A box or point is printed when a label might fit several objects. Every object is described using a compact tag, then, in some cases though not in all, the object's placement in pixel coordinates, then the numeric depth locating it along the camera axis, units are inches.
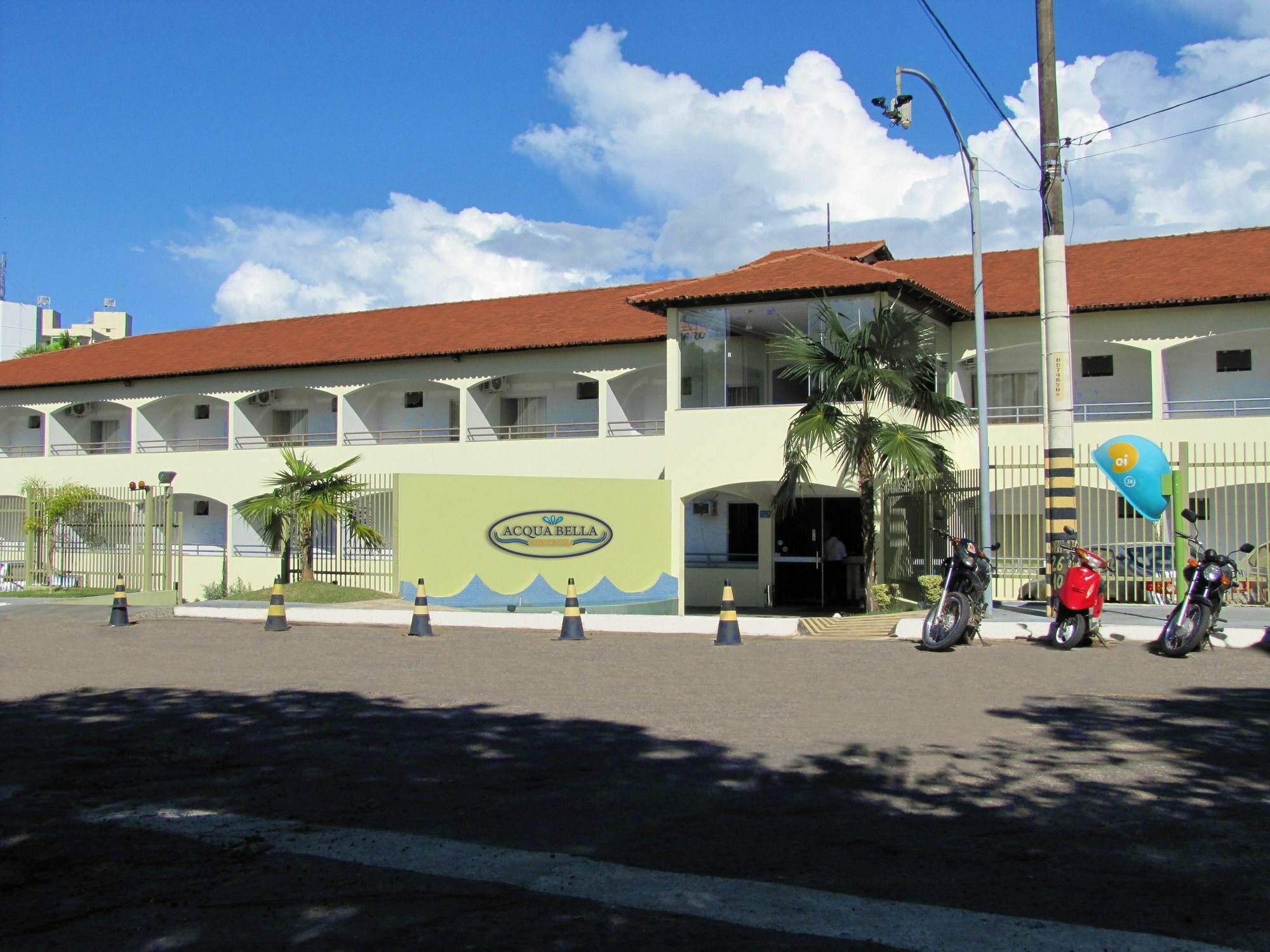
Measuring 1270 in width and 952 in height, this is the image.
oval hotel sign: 868.0
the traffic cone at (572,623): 627.2
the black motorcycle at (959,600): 545.6
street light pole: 668.7
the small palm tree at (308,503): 903.7
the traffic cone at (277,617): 685.3
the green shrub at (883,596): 756.6
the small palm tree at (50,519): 1098.7
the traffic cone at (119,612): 716.0
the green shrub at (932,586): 722.8
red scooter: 528.1
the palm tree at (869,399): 733.3
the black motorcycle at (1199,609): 497.7
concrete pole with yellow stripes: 606.2
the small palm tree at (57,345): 2146.9
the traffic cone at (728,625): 590.6
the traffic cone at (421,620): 646.5
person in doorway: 1021.2
